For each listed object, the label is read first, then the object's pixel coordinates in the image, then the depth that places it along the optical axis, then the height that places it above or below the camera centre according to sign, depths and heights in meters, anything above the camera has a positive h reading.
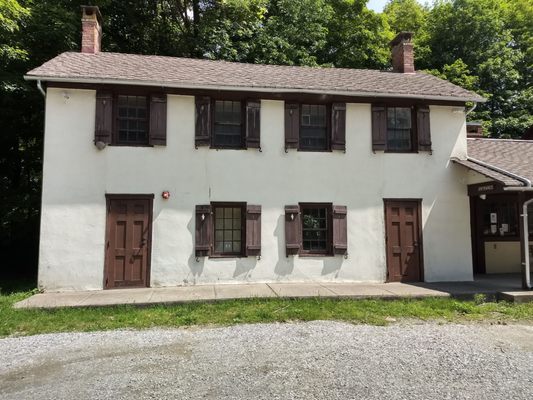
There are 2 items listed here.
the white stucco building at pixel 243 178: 10.07 +1.20
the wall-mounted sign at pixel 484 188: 9.95 +0.92
